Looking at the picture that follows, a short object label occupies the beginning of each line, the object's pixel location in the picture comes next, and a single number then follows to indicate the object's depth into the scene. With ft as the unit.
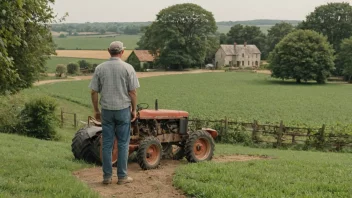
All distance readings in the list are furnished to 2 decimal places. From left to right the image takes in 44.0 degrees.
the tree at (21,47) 19.67
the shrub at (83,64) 285.02
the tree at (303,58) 218.79
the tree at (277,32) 369.30
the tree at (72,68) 259.19
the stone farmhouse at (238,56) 350.23
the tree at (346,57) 234.15
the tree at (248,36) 398.07
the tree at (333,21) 269.64
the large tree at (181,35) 282.15
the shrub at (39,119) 59.67
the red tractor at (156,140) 30.01
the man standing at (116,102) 22.98
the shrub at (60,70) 237.25
